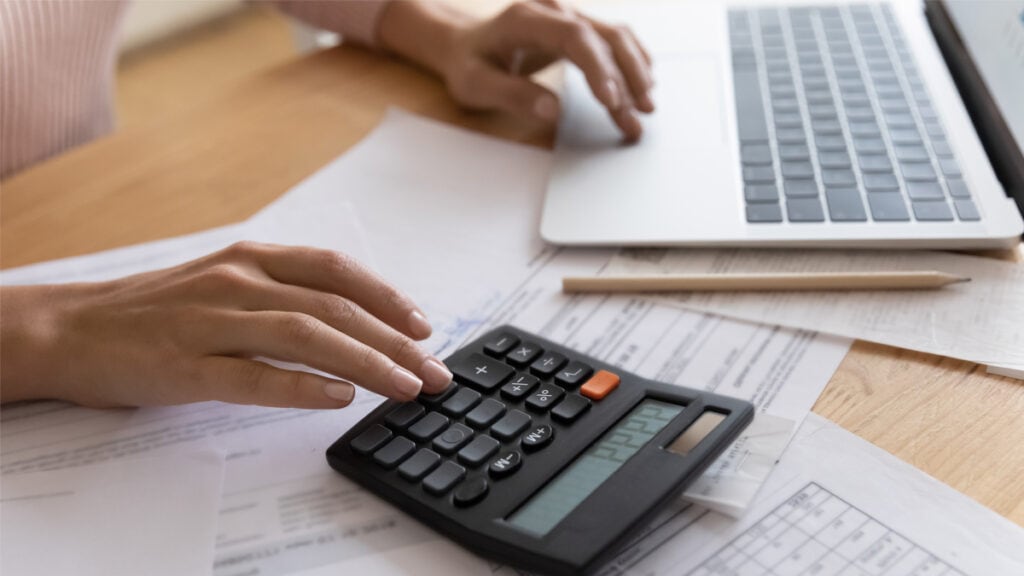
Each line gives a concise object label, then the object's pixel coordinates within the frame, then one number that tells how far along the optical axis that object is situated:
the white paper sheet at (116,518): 0.48
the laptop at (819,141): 0.64
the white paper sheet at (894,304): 0.56
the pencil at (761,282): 0.59
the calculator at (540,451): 0.43
